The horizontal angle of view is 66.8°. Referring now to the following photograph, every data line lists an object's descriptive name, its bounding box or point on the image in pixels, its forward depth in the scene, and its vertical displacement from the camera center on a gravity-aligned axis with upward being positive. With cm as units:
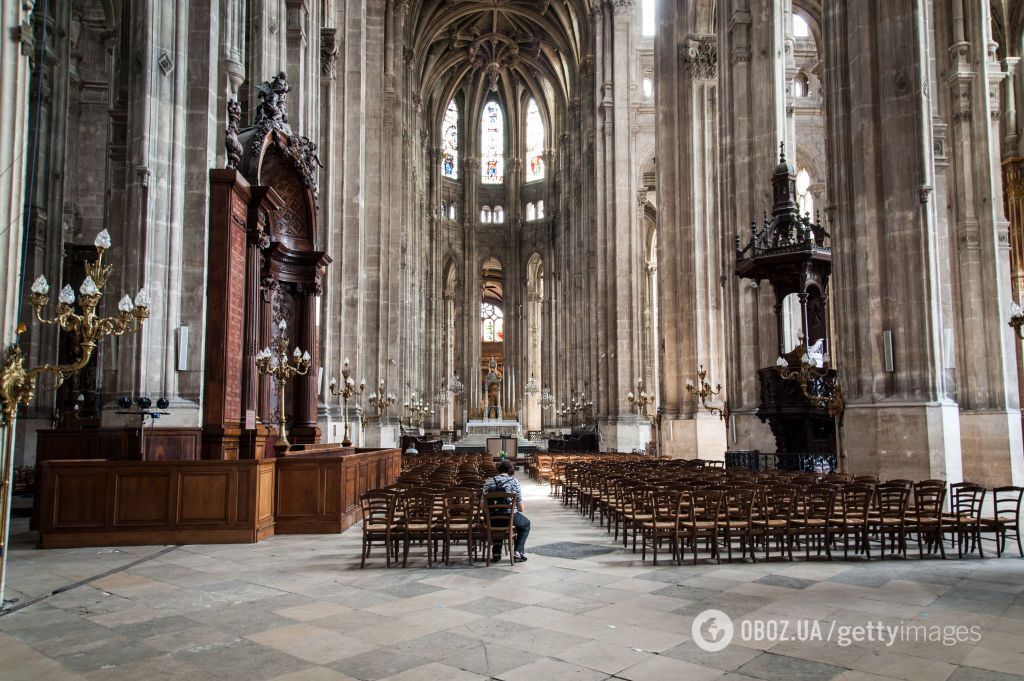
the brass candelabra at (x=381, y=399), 2817 +56
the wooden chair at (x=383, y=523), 853 -126
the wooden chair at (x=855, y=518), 886 -126
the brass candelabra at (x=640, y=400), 3280 +51
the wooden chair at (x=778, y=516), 877 -126
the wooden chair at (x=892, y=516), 889 -126
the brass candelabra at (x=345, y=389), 1969 +69
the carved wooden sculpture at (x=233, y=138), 1269 +454
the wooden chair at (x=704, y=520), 869 -126
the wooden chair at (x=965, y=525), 883 -134
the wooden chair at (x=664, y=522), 871 -128
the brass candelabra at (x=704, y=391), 2444 +65
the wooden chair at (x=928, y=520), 888 -129
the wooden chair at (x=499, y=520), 872 -123
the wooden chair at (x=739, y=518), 873 -125
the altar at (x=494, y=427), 4856 -87
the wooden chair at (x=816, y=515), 880 -124
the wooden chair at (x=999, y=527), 880 -137
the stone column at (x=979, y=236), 1998 +463
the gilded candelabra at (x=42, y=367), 660 +59
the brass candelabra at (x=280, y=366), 1274 +83
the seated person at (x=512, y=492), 906 -94
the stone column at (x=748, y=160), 2152 +724
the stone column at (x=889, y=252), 1362 +292
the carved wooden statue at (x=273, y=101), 1484 +606
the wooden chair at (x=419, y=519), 859 -122
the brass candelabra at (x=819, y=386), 1482 +51
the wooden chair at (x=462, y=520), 874 -125
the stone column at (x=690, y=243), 2725 +618
